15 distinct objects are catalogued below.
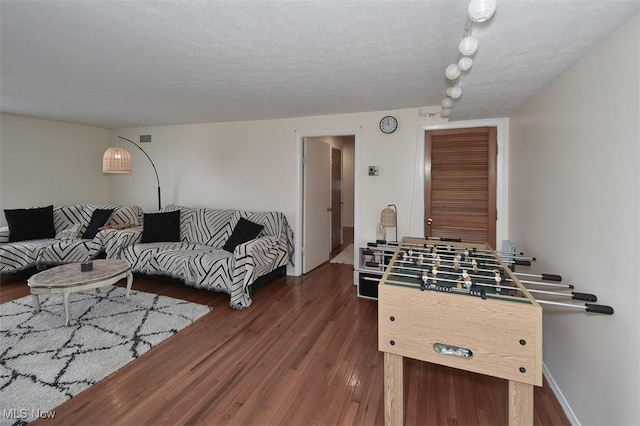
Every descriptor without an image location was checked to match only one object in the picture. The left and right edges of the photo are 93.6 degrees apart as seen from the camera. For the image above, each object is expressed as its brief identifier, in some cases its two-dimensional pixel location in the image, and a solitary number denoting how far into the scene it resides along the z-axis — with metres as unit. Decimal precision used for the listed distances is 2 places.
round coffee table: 2.74
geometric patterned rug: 1.91
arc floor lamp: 3.94
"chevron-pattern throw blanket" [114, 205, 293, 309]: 3.34
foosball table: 1.32
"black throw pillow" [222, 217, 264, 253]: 3.87
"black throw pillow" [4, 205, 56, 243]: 4.19
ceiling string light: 1.18
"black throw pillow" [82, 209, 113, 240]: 4.49
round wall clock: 3.73
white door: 4.45
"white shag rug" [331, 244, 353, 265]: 5.30
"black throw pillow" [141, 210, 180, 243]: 4.27
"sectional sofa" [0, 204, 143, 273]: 3.92
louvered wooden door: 3.40
